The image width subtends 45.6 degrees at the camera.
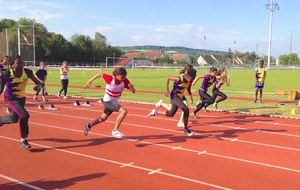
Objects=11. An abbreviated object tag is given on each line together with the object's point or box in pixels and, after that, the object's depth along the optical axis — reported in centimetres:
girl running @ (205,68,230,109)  1257
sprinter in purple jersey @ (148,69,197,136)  873
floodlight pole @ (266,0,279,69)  7131
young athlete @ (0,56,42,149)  709
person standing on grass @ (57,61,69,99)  1738
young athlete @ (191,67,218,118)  1144
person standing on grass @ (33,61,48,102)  1589
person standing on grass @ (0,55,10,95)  973
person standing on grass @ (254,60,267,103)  1598
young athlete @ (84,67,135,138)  773
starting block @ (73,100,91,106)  1448
